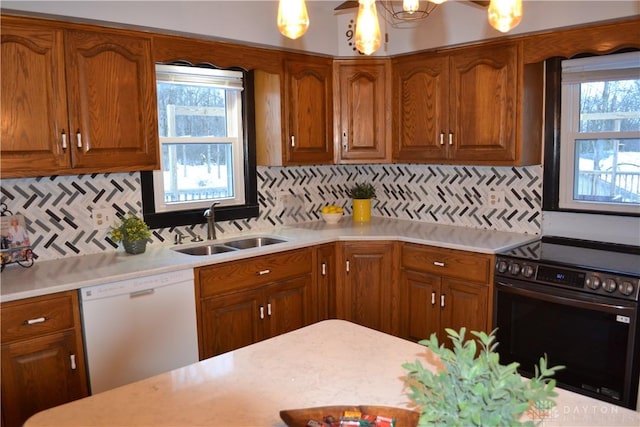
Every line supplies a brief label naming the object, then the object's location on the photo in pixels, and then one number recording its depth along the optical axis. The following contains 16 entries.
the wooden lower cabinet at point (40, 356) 2.23
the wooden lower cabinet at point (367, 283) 3.55
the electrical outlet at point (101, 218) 3.02
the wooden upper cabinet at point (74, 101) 2.43
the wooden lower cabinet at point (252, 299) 2.89
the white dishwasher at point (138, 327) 2.46
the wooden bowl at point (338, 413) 1.19
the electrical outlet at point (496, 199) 3.59
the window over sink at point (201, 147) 3.28
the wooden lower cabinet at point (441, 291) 3.08
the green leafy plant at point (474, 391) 0.88
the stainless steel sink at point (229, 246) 3.28
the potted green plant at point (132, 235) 2.96
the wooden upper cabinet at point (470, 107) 3.17
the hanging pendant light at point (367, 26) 1.68
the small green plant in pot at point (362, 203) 4.18
